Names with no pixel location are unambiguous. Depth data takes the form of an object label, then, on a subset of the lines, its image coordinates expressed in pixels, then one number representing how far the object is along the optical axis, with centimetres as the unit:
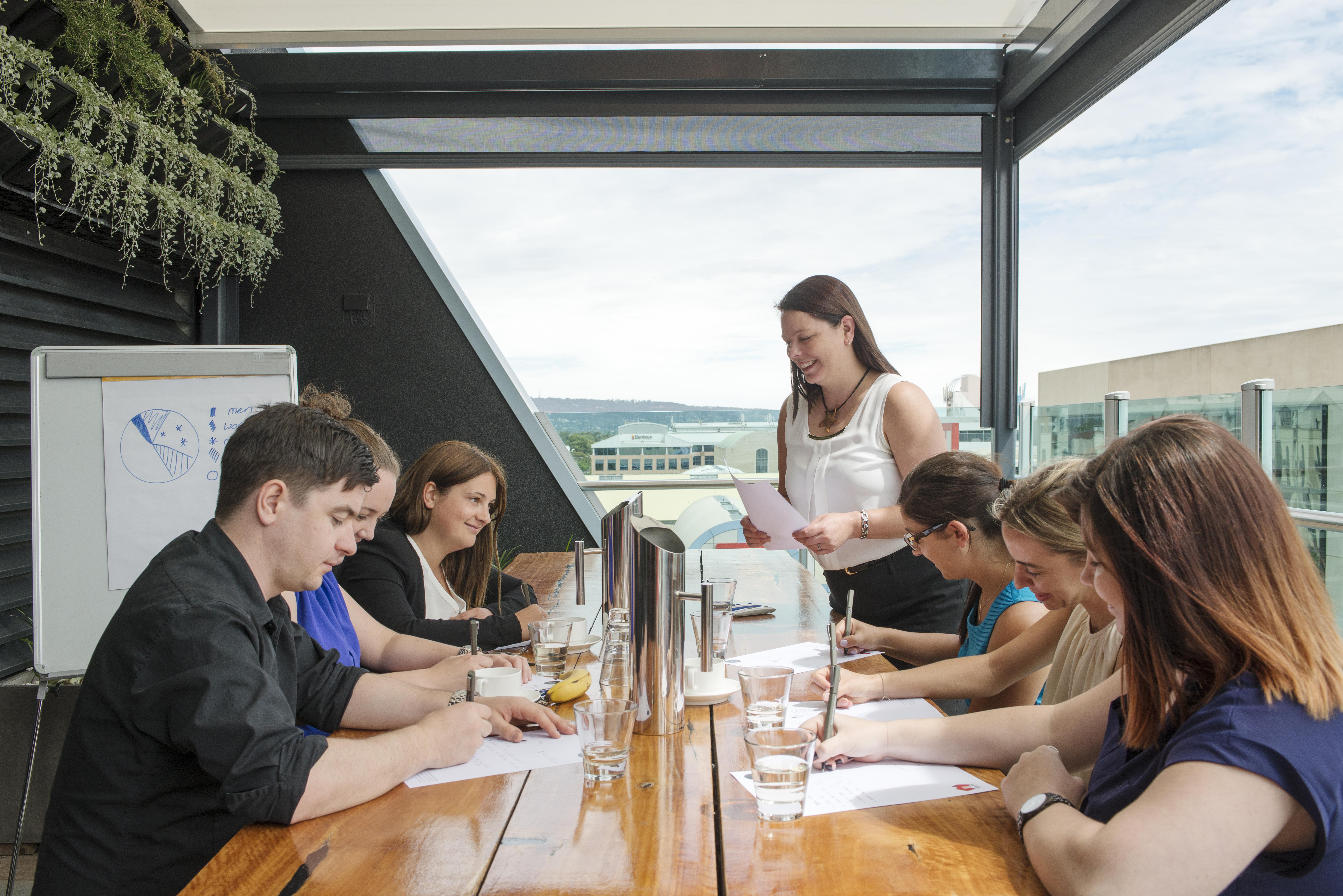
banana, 158
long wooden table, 93
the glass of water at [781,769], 108
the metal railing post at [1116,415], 312
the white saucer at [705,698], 157
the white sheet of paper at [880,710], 147
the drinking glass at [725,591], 203
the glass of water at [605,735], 118
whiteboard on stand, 262
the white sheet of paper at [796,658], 183
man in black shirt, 110
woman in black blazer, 224
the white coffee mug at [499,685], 155
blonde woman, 150
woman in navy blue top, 84
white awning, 370
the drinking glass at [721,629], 179
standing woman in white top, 240
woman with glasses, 189
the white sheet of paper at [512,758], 125
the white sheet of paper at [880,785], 114
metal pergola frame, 409
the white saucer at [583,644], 197
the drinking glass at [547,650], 178
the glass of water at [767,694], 132
